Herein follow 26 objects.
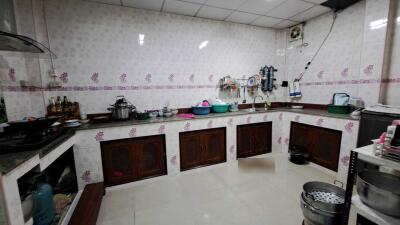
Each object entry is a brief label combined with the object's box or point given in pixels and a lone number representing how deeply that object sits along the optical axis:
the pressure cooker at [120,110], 2.38
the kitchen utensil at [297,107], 3.40
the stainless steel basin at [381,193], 0.86
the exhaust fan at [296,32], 3.31
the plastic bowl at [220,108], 3.04
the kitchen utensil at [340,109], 2.54
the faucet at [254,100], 3.62
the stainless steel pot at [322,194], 1.34
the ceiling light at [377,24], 2.19
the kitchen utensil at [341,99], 2.69
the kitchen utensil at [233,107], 3.25
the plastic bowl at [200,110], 2.88
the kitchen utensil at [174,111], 2.80
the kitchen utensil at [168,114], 2.73
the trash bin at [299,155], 2.81
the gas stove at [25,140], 1.22
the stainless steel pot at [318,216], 1.26
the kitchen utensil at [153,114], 2.64
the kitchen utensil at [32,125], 1.37
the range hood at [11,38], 1.29
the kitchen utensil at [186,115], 2.62
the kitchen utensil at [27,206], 1.21
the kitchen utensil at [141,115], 2.50
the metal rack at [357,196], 0.88
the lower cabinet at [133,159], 2.17
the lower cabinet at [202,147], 2.58
